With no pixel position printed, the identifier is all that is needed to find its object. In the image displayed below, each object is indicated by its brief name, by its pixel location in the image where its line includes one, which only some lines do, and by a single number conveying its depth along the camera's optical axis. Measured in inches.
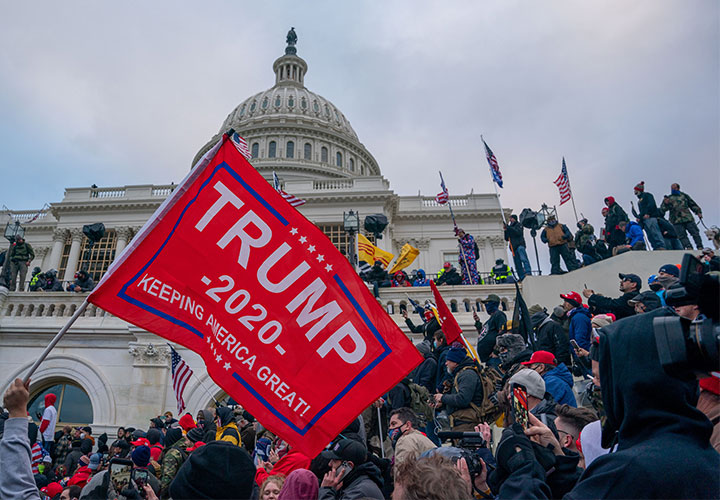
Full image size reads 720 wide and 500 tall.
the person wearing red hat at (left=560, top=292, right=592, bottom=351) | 280.9
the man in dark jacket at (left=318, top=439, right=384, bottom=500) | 150.7
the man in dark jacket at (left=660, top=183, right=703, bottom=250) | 559.2
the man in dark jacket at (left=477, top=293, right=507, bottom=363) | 322.3
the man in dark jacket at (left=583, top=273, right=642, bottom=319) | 303.1
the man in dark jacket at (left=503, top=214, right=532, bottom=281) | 638.5
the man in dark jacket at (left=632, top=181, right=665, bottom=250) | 572.1
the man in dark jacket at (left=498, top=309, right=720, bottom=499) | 68.9
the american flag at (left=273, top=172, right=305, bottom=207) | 532.0
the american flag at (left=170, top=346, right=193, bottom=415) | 496.4
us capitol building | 641.0
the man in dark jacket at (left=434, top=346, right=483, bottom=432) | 232.4
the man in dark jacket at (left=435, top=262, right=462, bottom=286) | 682.2
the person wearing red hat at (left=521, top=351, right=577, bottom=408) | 201.9
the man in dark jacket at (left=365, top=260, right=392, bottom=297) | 687.1
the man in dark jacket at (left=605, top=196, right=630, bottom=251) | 564.7
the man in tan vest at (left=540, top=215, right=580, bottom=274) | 589.0
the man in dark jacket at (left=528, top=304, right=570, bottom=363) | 283.3
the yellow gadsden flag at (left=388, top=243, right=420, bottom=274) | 744.3
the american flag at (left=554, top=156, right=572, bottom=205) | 840.3
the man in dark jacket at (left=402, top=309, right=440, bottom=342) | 383.2
